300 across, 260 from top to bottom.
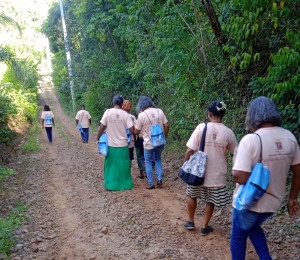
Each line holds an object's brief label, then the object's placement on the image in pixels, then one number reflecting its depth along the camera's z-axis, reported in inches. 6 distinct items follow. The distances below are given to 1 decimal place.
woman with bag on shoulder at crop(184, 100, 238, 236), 167.2
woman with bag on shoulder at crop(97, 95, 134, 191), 273.0
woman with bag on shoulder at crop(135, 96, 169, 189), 265.0
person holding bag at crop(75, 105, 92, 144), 572.1
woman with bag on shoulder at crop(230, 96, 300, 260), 115.0
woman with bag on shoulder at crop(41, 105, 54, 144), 581.6
